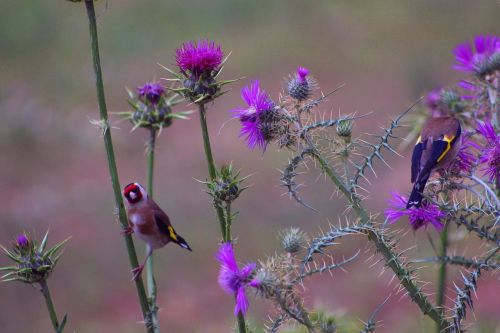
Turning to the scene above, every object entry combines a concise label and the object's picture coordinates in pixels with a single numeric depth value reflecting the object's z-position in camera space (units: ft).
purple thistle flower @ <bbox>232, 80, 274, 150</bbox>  20.52
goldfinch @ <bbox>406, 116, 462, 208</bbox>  22.57
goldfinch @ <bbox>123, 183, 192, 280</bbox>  21.86
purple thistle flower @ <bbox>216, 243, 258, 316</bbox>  17.66
